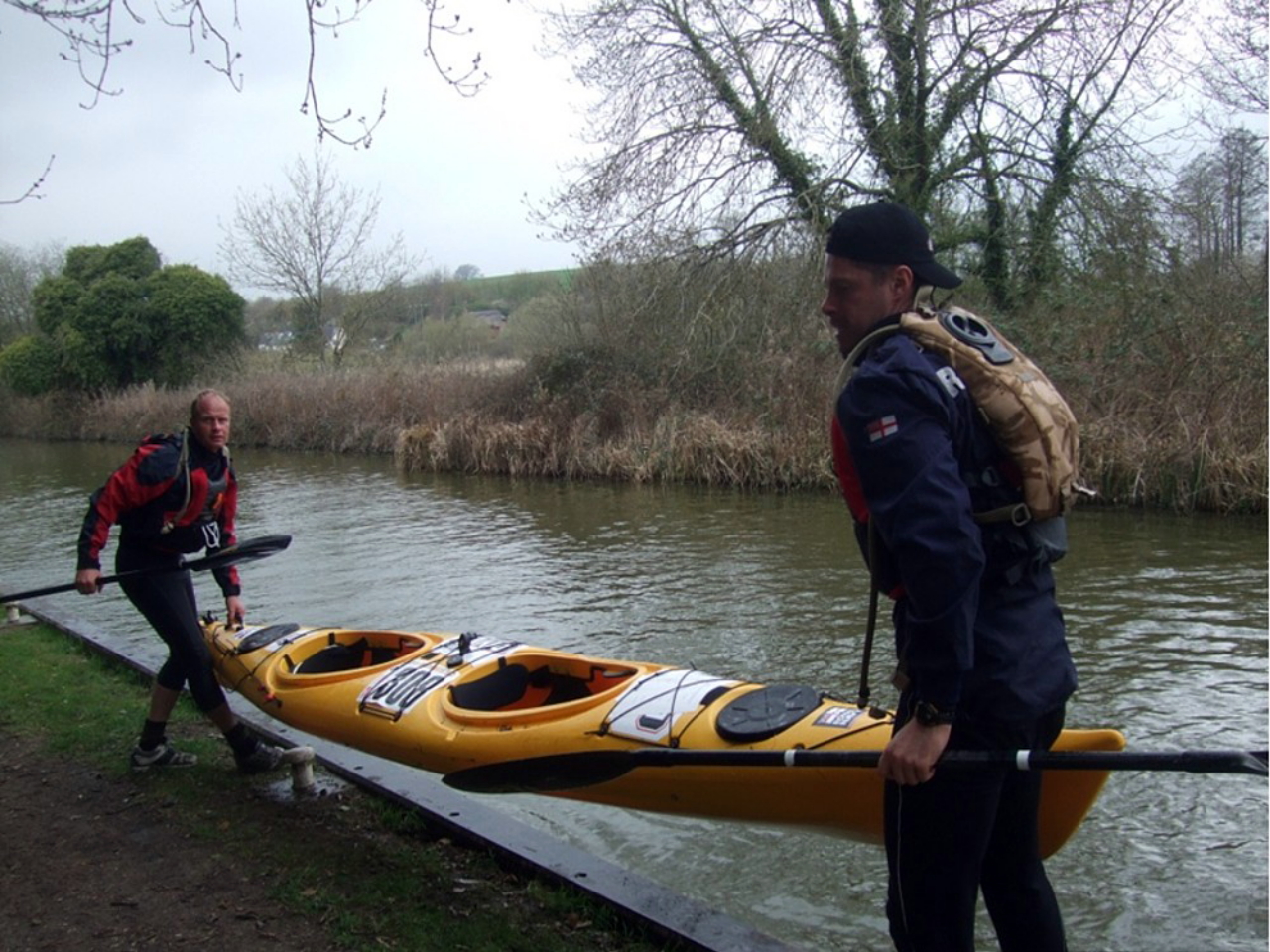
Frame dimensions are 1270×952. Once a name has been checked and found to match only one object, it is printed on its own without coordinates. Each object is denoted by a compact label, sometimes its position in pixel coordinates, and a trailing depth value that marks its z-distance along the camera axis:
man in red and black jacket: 4.45
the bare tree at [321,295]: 30.17
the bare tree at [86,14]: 4.09
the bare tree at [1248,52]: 13.70
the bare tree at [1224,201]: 14.05
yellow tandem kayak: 3.26
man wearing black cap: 1.97
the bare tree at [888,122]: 14.70
